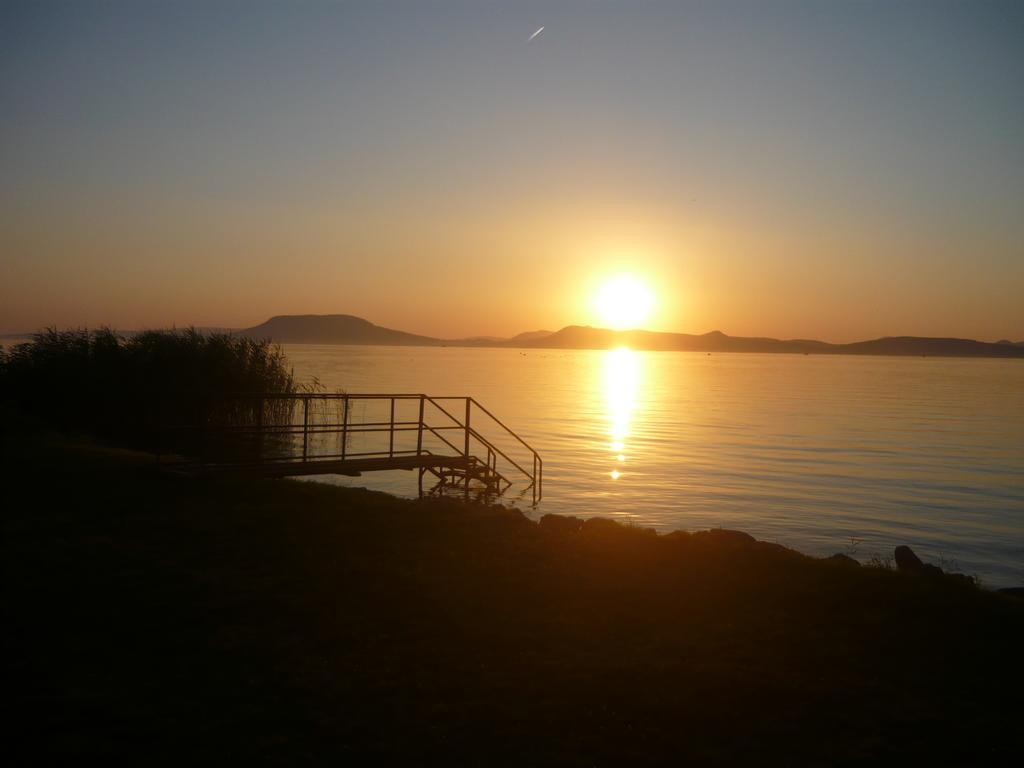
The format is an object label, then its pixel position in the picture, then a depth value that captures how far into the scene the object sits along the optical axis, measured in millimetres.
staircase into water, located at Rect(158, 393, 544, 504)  20562
